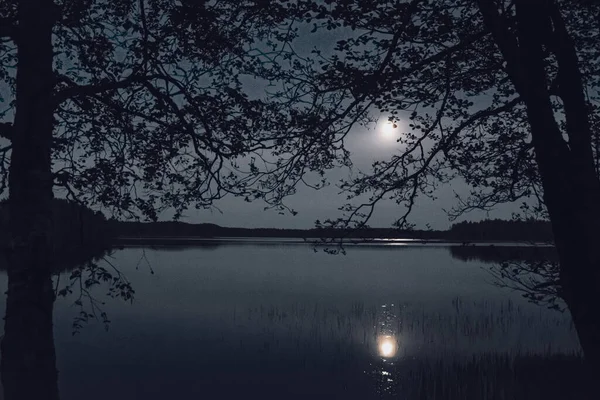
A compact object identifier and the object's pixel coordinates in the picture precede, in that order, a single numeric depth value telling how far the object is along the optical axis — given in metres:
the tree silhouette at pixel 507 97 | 6.39
